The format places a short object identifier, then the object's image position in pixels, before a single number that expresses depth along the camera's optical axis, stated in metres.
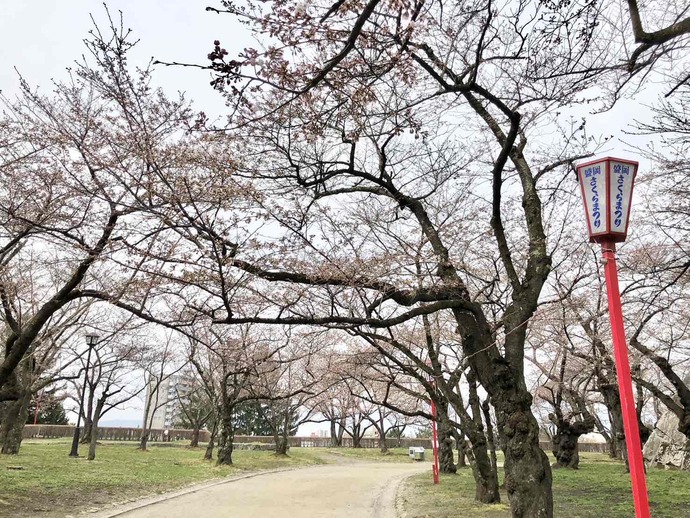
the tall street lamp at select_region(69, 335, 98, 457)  15.23
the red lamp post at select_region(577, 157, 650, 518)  3.19
